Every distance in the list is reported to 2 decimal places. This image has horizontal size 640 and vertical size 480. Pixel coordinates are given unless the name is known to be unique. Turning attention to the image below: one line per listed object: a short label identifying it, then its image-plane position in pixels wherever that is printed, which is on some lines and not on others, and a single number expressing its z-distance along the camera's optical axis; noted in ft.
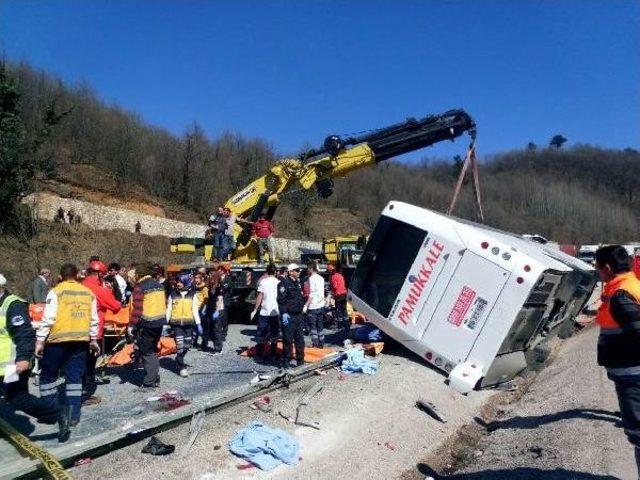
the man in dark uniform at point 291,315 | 30.50
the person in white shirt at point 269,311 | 32.04
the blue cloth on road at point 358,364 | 29.76
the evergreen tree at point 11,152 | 61.72
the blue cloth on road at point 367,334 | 35.40
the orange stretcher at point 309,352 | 32.46
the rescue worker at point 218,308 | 35.29
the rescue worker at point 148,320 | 25.73
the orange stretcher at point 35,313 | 30.49
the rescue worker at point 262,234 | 48.98
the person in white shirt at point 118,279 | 34.68
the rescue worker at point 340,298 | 41.22
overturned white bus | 23.36
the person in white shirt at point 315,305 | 36.01
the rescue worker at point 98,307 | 24.48
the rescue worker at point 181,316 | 28.78
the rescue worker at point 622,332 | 13.69
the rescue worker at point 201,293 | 34.12
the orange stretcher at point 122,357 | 29.60
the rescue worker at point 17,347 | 17.53
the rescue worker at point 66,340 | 19.44
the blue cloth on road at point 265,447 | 18.48
